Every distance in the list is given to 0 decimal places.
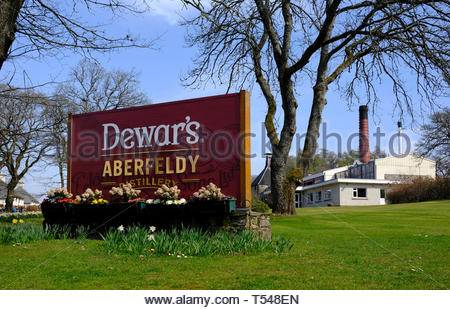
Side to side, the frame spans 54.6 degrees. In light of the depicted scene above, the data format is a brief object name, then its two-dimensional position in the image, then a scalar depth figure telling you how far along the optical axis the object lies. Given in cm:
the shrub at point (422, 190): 3875
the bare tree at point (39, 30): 863
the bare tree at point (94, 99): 3331
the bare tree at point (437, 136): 4797
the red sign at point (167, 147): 1065
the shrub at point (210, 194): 1020
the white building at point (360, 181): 4719
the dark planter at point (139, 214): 1028
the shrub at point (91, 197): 1197
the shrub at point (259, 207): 2054
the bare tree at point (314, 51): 1709
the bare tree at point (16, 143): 2767
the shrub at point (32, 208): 5401
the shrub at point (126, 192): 1139
